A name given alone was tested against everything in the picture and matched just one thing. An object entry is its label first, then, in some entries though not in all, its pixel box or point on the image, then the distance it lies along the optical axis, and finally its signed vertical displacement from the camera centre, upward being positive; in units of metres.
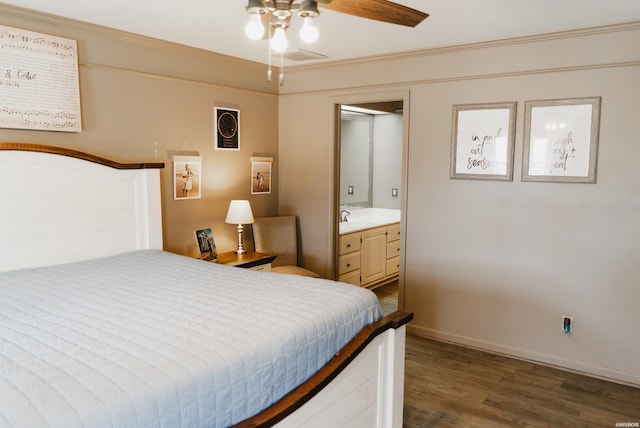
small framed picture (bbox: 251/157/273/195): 4.46 -0.08
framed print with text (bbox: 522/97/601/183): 3.22 +0.18
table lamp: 3.97 -0.38
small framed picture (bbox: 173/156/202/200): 3.76 -0.09
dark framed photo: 4.06 +0.32
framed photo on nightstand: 3.79 -0.61
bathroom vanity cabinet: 4.85 -0.96
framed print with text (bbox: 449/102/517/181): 3.53 +0.19
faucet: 5.60 -0.56
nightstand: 3.82 -0.75
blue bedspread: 1.32 -0.60
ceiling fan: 1.85 +0.61
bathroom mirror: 5.91 +0.12
